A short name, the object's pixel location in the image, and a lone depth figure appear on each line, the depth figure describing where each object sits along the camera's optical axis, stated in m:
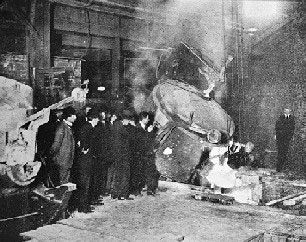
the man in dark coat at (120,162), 9.52
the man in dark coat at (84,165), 8.36
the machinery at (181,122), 12.48
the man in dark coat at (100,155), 9.30
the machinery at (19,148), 7.67
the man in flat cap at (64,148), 8.16
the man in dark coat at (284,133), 15.80
